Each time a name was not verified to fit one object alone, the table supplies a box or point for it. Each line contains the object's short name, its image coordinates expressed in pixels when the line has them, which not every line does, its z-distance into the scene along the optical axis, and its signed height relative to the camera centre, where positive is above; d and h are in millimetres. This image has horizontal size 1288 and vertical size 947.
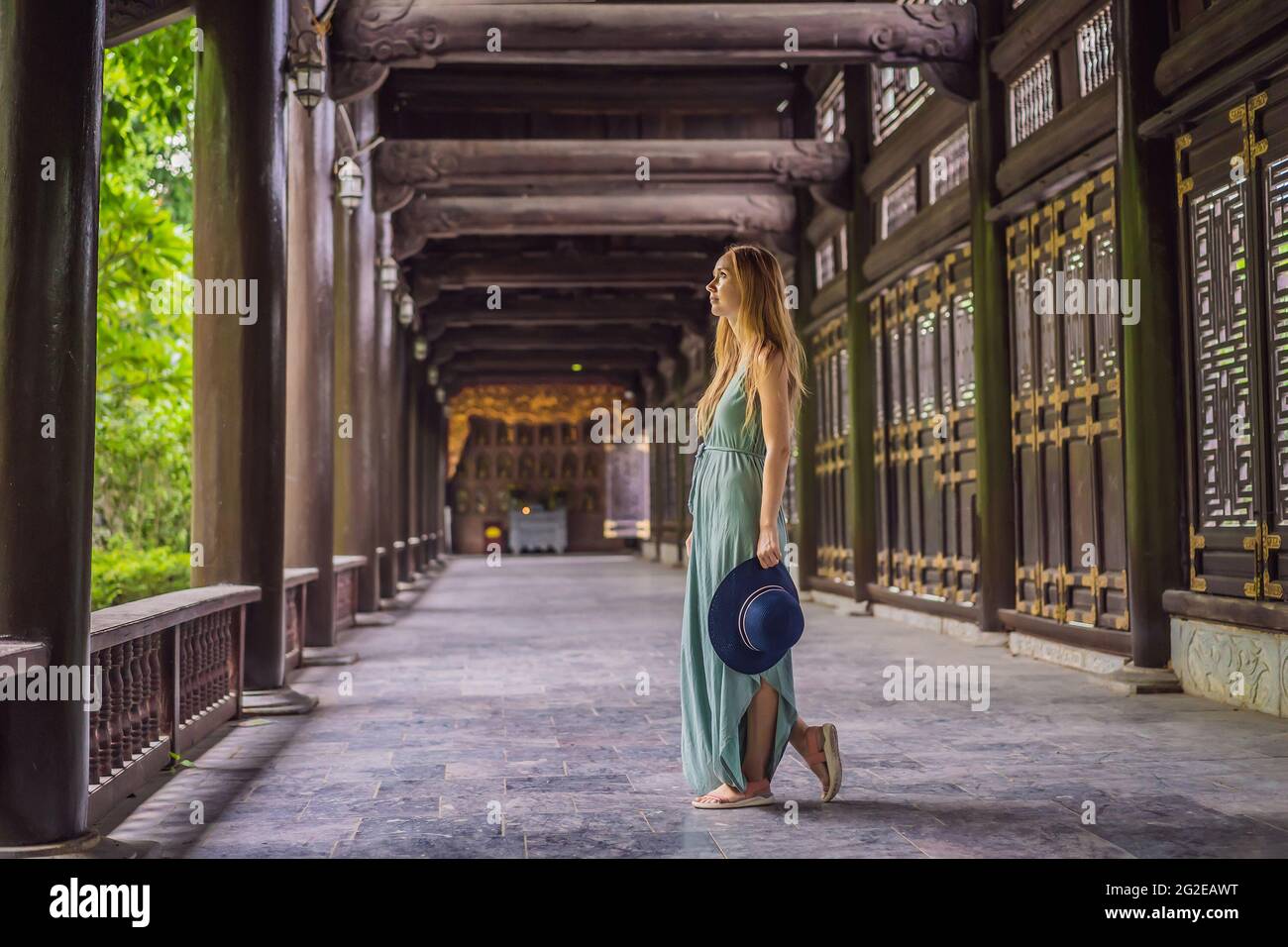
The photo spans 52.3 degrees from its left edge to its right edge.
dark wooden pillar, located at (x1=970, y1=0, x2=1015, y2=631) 9273 +1066
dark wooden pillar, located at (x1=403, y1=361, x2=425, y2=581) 20234 +1172
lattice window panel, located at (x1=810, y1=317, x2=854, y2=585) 13914 +787
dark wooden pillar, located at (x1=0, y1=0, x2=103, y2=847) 3432 +391
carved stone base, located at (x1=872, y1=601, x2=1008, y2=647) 9391 -820
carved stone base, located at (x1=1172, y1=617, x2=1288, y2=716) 5938 -699
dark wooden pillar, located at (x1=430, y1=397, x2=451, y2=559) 28453 +1518
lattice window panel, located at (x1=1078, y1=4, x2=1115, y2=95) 7773 +2853
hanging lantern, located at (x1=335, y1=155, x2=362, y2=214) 9148 +2458
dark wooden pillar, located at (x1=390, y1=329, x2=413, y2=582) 17359 +1213
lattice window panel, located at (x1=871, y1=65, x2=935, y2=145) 11273 +3836
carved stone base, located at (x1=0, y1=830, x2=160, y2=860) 3383 -831
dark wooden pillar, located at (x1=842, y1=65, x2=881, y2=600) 12797 +1368
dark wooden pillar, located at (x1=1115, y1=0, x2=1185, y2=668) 6922 +793
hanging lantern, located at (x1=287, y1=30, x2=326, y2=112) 6730 +2403
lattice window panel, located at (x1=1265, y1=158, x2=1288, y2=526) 5973 +1009
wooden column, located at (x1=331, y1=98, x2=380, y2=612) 11836 +1388
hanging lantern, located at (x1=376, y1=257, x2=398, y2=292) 13398 +2644
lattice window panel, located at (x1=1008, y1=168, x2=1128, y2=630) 7770 +665
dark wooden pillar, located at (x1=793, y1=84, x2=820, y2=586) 15141 +1023
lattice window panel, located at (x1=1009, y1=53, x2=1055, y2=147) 8695 +2883
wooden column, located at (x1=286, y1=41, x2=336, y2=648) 8812 +1130
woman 4043 -20
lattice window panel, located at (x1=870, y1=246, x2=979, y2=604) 10250 +767
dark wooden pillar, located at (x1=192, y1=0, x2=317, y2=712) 6359 +1187
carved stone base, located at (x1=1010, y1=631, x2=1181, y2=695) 6750 -828
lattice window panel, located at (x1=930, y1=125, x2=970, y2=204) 10414 +2933
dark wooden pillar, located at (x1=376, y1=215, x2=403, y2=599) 13875 +1101
